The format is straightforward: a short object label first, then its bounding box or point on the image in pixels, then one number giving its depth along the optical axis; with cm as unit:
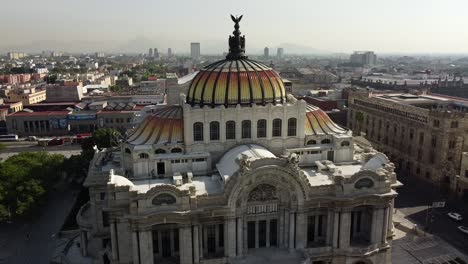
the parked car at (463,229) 6568
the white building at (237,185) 4722
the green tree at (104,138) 9188
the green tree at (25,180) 6525
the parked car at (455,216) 7062
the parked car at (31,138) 13450
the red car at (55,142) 12725
